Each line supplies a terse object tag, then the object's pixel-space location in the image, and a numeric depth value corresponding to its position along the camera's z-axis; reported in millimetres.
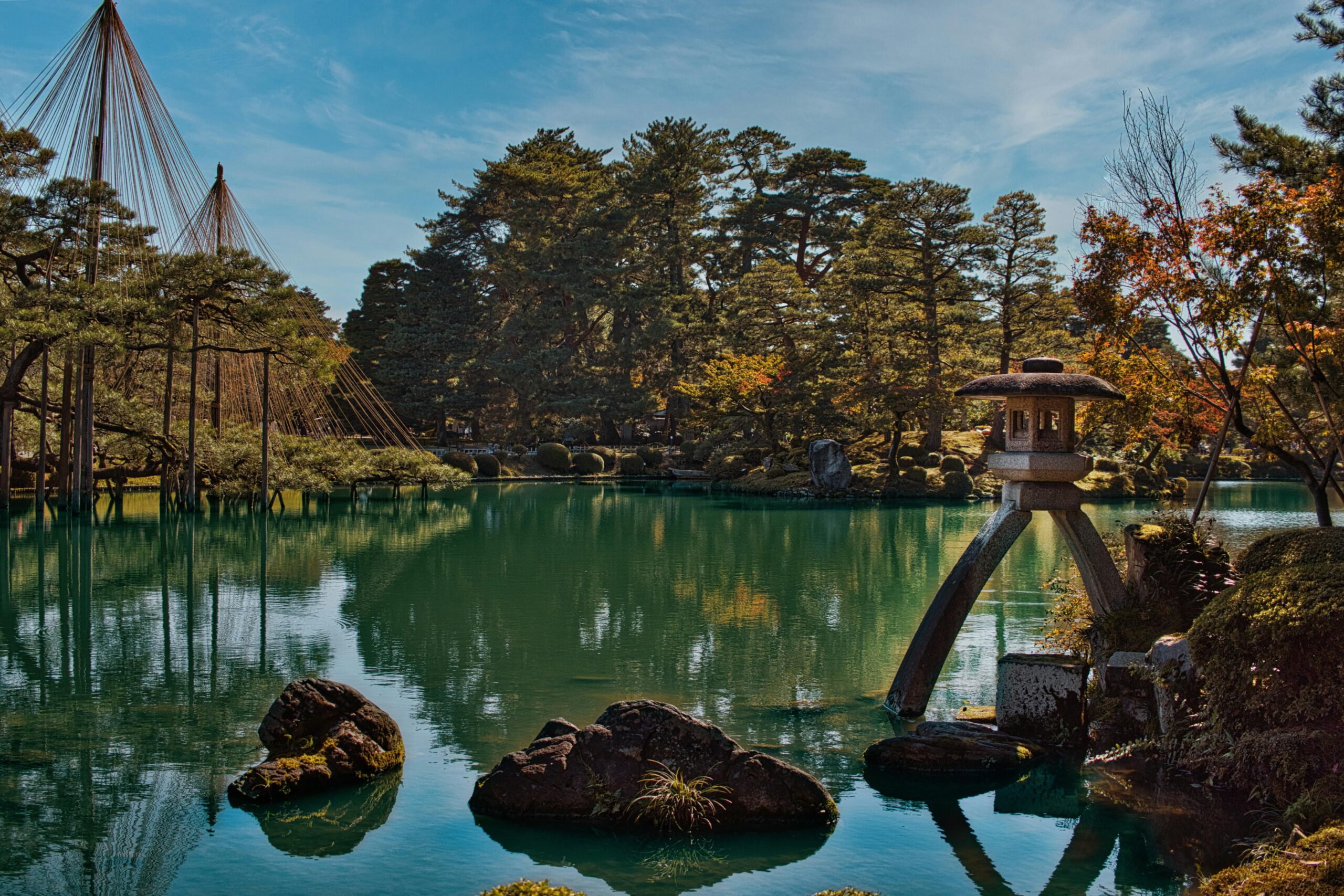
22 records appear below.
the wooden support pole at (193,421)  19812
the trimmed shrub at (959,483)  28719
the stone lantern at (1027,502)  7078
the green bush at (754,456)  34188
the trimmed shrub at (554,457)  38594
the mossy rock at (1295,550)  5309
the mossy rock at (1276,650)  4738
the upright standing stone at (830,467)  29438
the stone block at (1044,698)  6641
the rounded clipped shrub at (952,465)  29672
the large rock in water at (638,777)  5352
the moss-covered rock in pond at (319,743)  5699
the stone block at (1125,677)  6398
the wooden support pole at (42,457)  19547
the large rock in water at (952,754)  6234
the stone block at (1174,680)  5840
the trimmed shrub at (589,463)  38531
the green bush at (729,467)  34031
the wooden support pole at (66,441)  20328
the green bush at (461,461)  35875
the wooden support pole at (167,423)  20734
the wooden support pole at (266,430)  20781
